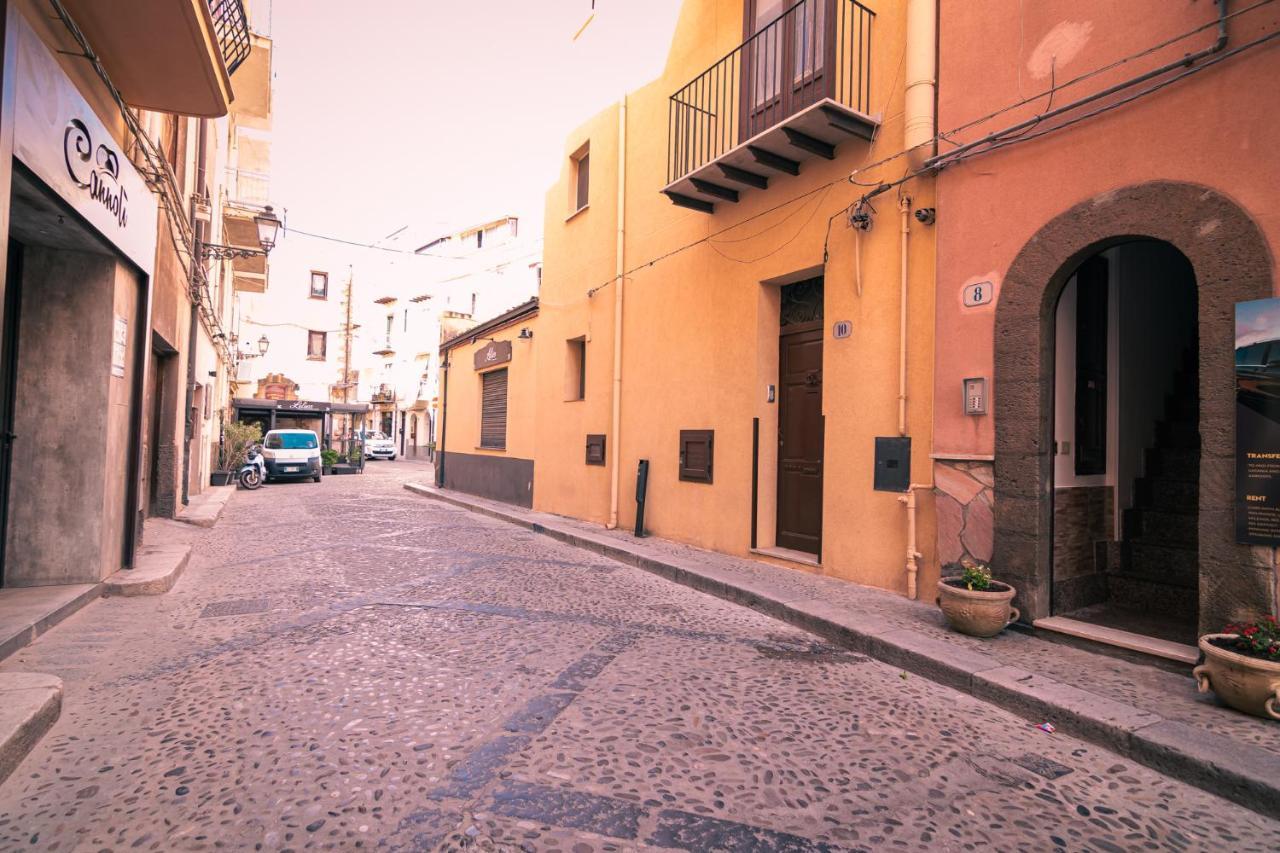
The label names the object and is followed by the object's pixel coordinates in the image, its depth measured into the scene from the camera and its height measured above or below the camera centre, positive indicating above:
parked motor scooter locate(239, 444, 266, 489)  18.75 -1.03
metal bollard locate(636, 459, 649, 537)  9.70 -0.60
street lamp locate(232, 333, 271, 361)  25.00 +3.55
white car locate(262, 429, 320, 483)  20.73 -0.53
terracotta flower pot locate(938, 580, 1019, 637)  4.75 -1.08
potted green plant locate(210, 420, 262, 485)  18.66 -0.39
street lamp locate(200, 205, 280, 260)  12.14 +3.62
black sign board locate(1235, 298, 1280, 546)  3.70 +0.22
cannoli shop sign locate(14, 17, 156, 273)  3.81 +1.86
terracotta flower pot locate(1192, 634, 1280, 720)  3.34 -1.10
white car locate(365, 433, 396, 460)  39.19 -0.51
